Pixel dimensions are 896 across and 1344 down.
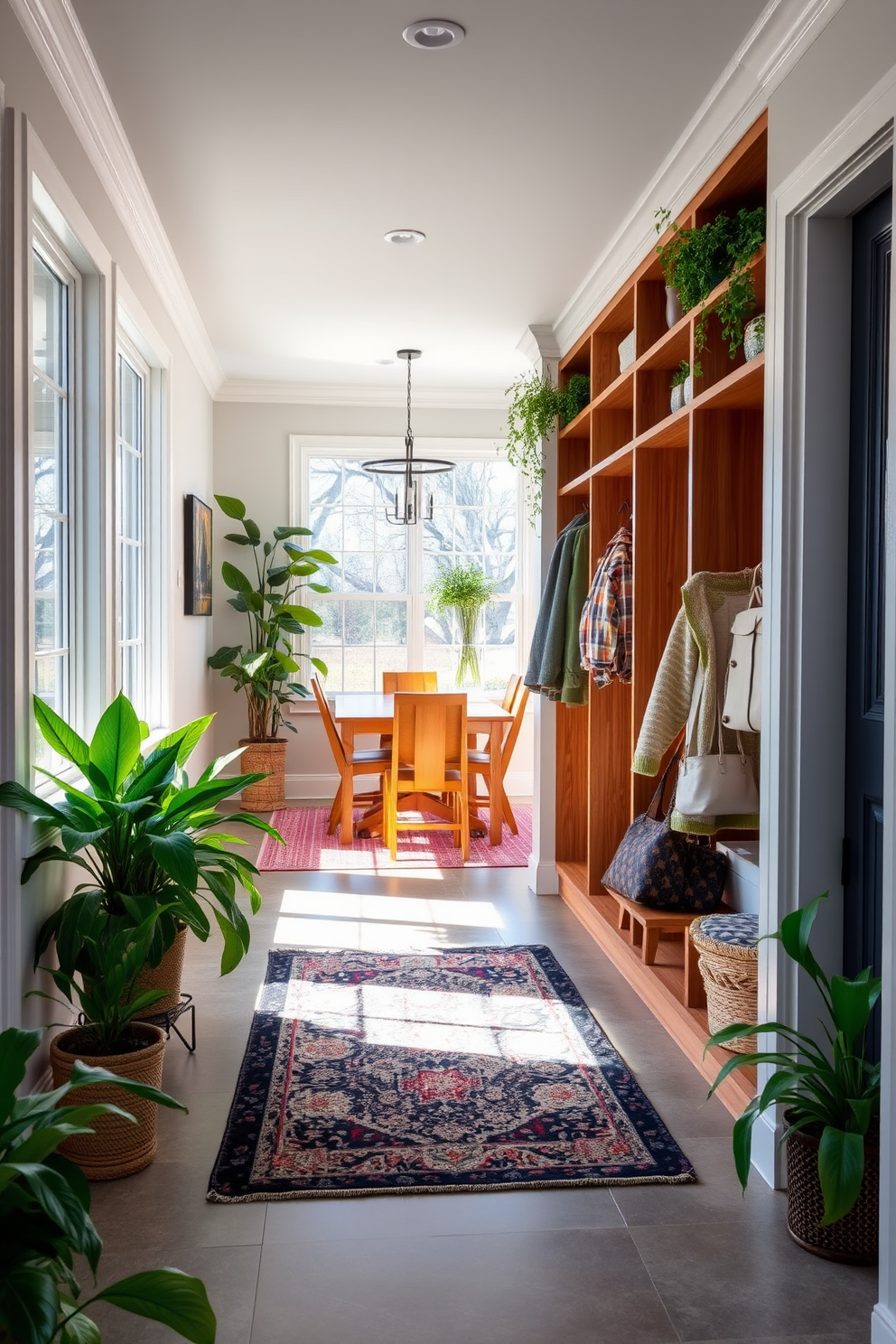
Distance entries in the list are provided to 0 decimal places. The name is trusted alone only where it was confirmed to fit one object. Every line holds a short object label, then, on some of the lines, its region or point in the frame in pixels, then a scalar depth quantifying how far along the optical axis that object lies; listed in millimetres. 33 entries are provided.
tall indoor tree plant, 6805
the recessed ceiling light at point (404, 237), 4074
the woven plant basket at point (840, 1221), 2115
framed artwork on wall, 5758
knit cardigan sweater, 3023
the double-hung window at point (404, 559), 7547
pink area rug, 5586
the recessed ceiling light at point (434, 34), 2590
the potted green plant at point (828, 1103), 2070
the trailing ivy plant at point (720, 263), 2893
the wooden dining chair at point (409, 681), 7016
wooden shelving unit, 3199
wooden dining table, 5812
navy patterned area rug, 2488
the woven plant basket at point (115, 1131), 2451
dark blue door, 2223
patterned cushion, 2877
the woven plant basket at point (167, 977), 3049
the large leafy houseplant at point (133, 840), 2535
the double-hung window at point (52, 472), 3020
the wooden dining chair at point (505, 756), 6125
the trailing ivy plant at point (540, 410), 4953
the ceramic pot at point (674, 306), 3508
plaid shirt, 4117
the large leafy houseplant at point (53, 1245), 1438
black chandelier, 5965
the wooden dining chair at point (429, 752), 5551
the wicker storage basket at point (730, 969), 2815
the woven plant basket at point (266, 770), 6832
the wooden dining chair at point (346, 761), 5953
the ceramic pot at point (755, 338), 2822
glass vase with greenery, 7441
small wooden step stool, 3297
